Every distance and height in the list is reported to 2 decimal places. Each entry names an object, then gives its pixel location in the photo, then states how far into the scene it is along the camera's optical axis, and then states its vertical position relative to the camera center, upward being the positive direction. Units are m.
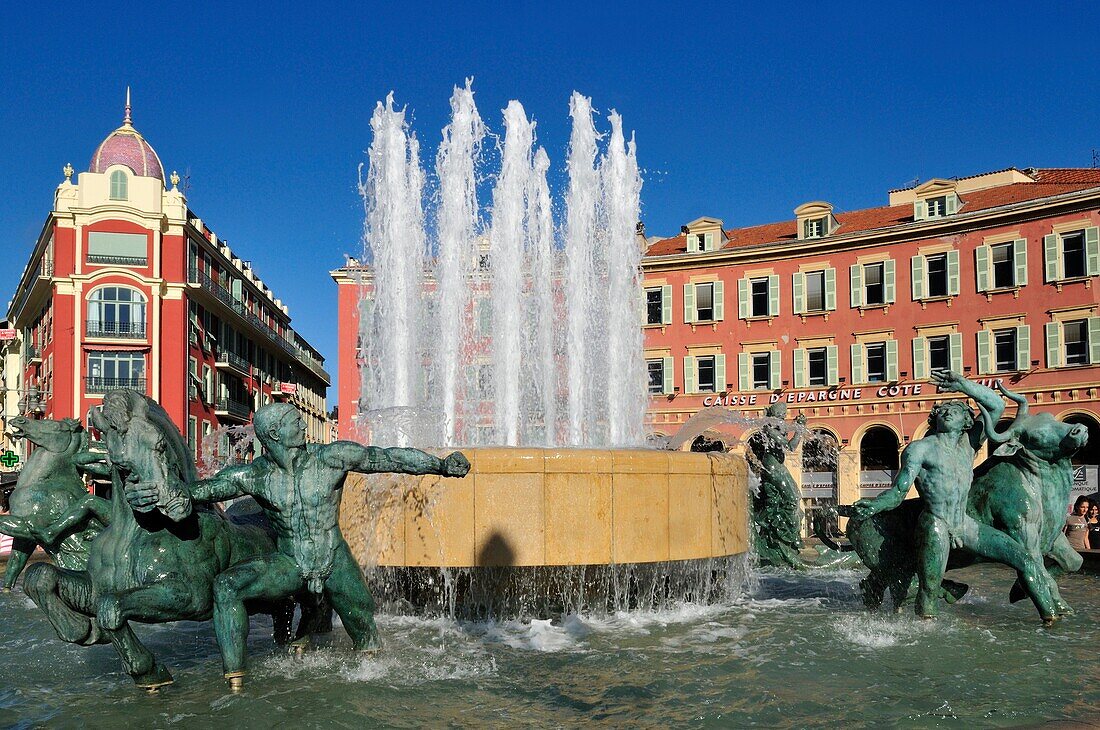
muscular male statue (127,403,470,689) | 5.57 -0.32
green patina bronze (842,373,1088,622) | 7.62 -0.61
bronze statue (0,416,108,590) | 7.42 -0.46
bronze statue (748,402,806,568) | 12.66 -1.01
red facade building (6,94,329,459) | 45.44 +6.63
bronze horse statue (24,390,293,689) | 5.19 -0.71
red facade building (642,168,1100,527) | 35.50 +4.35
